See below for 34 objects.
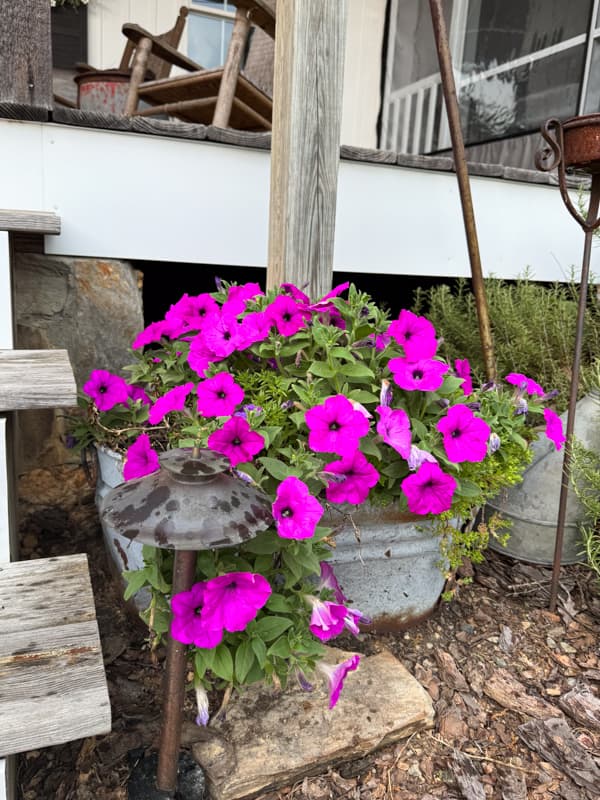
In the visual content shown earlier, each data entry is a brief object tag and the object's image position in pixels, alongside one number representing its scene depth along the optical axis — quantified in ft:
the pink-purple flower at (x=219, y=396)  4.17
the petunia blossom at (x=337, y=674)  3.68
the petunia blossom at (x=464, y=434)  4.16
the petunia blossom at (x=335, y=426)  3.77
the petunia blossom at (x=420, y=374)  4.29
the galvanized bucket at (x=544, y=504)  6.26
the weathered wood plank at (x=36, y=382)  3.40
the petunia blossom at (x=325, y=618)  3.58
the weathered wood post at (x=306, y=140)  5.10
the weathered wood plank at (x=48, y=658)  2.49
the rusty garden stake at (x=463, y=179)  5.96
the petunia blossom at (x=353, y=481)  3.79
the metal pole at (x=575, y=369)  5.54
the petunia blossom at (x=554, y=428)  5.09
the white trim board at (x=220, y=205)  6.10
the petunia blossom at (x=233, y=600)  3.07
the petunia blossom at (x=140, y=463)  3.96
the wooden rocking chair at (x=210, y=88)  8.98
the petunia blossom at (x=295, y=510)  3.21
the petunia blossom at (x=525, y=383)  5.14
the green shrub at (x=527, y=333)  7.27
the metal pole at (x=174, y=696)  3.20
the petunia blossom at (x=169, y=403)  4.47
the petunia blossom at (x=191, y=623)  3.14
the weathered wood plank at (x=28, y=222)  4.84
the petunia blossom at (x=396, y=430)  3.99
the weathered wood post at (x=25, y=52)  5.33
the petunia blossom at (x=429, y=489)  3.94
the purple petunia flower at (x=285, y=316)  4.48
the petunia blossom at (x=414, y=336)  4.41
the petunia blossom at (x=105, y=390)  5.21
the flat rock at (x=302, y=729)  3.74
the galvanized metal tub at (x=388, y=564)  4.72
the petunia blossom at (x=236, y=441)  3.68
